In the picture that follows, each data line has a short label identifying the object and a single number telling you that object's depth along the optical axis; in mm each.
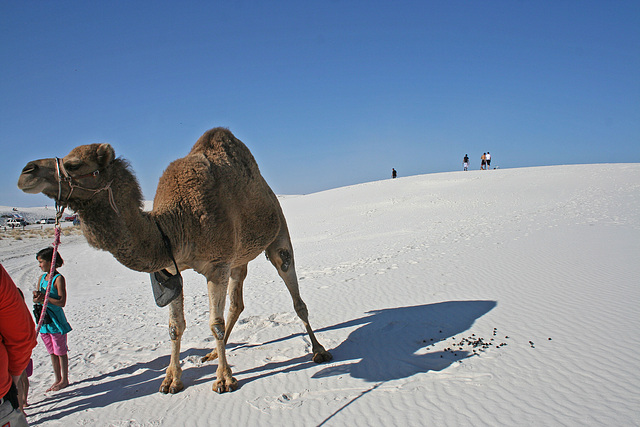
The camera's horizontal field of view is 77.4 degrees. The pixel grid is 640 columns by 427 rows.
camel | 3291
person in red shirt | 2088
